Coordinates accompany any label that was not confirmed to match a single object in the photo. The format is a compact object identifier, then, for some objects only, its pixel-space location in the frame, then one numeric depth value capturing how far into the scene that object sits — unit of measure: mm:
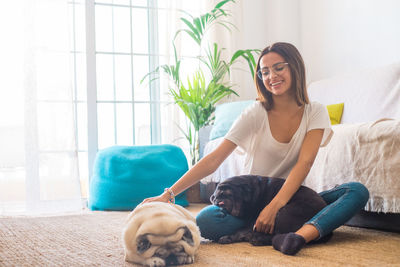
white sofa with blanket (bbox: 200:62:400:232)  1851
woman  1655
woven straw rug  1406
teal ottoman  3148
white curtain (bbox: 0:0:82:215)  3377
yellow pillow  3127
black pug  1616
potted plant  3688
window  3801
